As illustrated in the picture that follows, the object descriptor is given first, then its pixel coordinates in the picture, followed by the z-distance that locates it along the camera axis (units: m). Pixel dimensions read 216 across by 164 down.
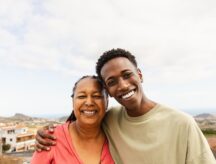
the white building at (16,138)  47.24
